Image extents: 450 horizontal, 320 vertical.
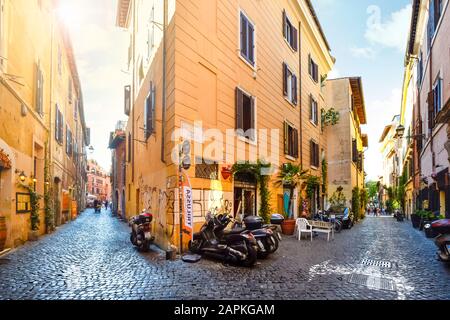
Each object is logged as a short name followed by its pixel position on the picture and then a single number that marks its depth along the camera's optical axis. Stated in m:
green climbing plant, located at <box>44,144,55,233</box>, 13.62
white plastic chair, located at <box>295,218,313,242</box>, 12.15
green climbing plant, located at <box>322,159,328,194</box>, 21.75
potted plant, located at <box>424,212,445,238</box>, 12.55
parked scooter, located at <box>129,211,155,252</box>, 9.39
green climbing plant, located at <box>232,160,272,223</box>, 12.42
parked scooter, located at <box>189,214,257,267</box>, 7.35
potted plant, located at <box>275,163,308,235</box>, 13.38
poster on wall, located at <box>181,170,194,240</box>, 8.95
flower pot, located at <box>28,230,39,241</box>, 11.16
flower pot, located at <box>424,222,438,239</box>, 12.55
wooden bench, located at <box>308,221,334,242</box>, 12.63
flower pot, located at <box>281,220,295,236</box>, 13.31
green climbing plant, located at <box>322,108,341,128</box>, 23.48
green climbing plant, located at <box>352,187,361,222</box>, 25.50
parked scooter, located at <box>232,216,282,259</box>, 8.20
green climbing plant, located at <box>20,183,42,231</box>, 11.21
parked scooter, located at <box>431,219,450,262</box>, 7.39
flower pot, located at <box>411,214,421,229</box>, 18.42
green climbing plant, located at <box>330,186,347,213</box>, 21.47
